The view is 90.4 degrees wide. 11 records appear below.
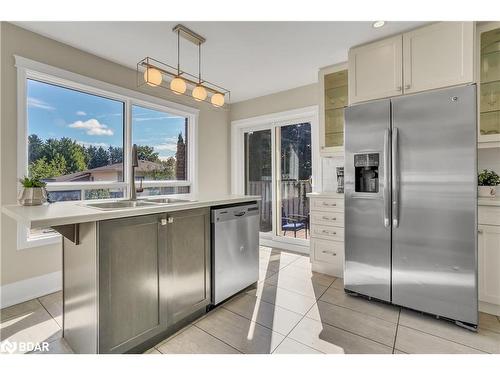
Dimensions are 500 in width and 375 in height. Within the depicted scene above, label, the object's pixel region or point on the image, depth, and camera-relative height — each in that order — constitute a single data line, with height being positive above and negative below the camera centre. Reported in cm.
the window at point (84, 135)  247 +60
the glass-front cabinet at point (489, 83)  232 +97
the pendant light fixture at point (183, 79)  199 +91
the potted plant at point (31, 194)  177 -6
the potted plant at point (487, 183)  217 +2
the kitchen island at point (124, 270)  142 -55
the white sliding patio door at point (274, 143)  375 +68
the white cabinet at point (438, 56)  208 +115
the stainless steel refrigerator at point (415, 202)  189 -14
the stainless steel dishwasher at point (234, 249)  217 -61
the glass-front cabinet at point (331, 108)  316 +100
